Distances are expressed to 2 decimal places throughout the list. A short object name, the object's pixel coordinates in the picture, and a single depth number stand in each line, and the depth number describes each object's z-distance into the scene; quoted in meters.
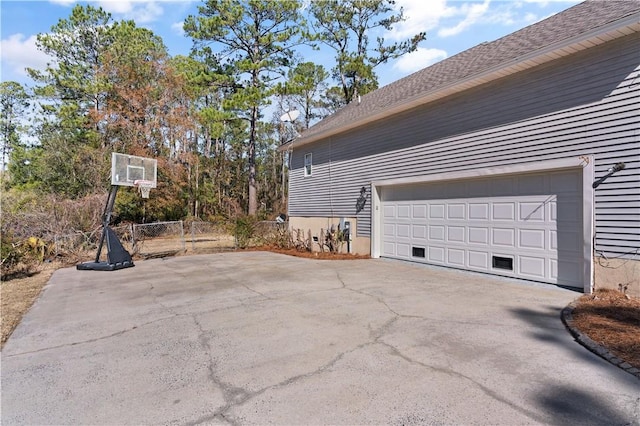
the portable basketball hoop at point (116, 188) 9.27
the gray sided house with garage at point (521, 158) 5.39
